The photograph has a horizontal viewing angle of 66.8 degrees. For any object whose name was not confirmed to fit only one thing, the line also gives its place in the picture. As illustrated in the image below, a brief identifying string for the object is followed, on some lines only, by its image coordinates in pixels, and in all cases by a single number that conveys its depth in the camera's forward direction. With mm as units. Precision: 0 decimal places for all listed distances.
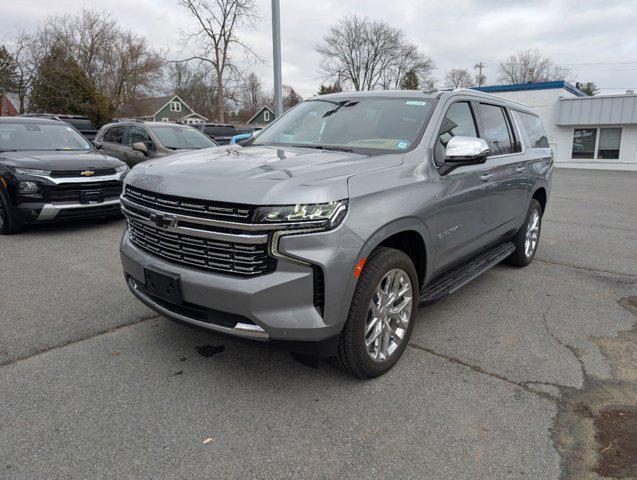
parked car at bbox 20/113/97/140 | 17156
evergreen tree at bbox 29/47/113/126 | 32594
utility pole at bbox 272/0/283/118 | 10445
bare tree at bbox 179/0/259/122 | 34756
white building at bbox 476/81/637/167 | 25875
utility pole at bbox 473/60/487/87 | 68875
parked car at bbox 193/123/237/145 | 20644
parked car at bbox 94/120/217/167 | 10039
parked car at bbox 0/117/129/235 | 6801
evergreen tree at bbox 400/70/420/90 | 52850
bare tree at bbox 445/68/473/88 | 73562
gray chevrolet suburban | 2584
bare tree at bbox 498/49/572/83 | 70500
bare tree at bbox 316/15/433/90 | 53969
